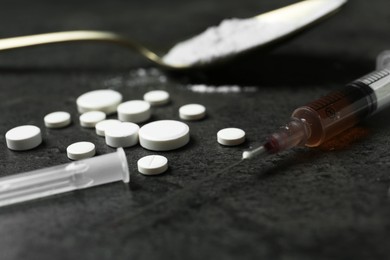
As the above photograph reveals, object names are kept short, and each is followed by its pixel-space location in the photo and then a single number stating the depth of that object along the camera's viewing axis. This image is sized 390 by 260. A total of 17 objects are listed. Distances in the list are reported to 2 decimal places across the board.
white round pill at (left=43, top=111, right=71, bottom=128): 0.25
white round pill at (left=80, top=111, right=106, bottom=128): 0.25
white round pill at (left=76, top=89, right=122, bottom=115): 0.26
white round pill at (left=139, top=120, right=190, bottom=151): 0.23
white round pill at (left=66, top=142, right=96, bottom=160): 0.23
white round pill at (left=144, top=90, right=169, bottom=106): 0.26
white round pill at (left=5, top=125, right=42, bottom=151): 0.24
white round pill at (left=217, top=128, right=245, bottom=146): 0.23
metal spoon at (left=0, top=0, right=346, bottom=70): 0.26
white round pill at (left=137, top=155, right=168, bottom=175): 0.22
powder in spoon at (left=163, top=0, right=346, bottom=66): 0.27
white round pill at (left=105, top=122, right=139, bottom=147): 0.24
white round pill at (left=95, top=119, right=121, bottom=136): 0.24
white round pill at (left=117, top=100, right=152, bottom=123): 0.25
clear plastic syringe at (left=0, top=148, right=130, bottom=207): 0.22
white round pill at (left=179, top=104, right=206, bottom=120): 0.25
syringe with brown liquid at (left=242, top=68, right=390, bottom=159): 0.22
